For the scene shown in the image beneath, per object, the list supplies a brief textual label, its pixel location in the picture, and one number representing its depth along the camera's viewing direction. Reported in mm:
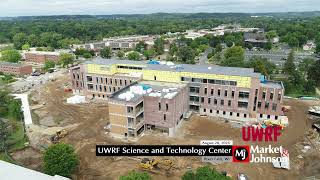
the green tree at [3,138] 53550
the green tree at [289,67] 92388
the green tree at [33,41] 191500
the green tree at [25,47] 176275
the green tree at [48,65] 127788
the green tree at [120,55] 145500
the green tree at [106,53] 148612
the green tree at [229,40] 173875
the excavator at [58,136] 58341
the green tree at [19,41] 188500
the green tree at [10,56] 139750
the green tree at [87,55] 149250
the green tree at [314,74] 88188
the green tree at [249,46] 168500
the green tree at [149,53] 149500
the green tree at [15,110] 71594
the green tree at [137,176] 35812
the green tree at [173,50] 147125
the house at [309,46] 167750
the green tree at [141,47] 168600
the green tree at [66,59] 129375
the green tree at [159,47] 161362
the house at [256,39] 175375
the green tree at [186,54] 131250
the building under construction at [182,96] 57844
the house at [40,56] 143600
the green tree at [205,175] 35156
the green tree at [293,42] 172000
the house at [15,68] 121000
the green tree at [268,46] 163700
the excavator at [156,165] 46812
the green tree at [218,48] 152325
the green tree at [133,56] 136500
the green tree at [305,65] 99394
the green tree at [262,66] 93350
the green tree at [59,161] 41344
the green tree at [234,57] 102750
